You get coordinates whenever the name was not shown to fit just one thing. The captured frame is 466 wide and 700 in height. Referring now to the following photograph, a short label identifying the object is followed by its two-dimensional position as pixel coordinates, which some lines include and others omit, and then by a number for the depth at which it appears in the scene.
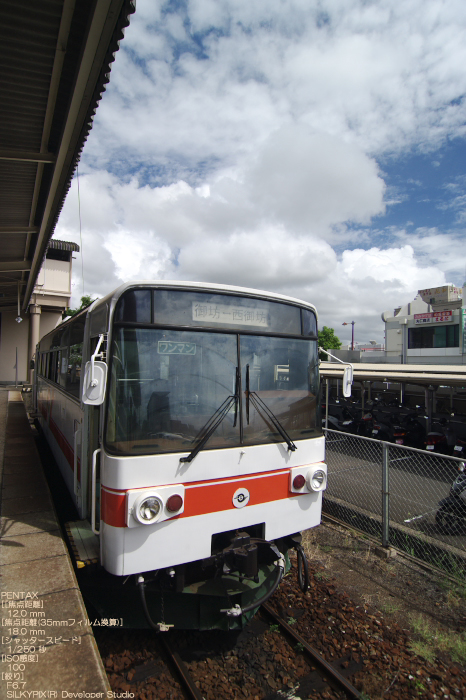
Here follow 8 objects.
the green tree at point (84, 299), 36.81
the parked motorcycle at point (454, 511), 5.38
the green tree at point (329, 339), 62.18
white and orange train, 3.13
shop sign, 27.52
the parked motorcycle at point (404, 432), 11.31
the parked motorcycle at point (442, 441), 9.94
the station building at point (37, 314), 23.28
